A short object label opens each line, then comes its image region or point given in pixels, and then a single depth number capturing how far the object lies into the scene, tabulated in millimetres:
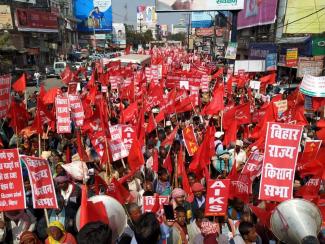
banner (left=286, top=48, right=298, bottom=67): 20109
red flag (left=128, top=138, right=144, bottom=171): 6371
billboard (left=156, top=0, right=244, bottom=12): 31672
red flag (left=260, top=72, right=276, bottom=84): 16788
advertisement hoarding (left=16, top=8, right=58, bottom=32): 40347
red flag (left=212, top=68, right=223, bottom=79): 20506
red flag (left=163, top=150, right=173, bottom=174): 6590
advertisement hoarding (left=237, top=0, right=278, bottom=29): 28172
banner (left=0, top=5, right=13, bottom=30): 36812
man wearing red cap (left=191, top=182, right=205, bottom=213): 5316
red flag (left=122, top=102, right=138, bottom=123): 9305
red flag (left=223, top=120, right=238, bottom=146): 7918
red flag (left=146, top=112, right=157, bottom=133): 8633
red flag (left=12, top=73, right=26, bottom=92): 12117
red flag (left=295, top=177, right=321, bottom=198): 5438
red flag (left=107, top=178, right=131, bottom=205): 5109
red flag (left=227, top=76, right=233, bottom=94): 15305
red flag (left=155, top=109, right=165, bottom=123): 9805
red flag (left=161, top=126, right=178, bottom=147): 7562
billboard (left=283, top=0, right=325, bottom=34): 23984
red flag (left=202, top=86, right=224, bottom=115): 9742
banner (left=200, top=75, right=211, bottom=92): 14977
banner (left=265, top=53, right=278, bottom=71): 21578
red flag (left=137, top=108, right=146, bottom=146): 7544
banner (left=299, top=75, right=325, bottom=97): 10672
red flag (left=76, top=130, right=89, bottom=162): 6636
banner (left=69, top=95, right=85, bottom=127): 9789
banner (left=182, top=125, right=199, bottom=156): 7594
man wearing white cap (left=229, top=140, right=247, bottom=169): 7127
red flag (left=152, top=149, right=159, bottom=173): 6441
